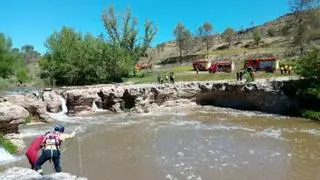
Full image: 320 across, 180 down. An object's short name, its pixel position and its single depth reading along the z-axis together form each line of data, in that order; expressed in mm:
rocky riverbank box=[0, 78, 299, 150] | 20538
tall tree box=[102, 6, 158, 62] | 34594
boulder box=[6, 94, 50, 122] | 18301
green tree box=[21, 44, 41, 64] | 103825
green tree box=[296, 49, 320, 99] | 18722
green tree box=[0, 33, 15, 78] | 40583
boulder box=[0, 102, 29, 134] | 11784
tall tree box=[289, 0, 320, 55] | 41992
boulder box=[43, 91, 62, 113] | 21137
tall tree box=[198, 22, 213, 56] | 68308
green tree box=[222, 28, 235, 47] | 71514
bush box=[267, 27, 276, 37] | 72359
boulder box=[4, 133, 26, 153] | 12004
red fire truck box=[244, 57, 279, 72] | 30443
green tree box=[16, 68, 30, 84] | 41062
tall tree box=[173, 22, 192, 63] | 61650
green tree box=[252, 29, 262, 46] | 61833
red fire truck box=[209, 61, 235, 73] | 33002
